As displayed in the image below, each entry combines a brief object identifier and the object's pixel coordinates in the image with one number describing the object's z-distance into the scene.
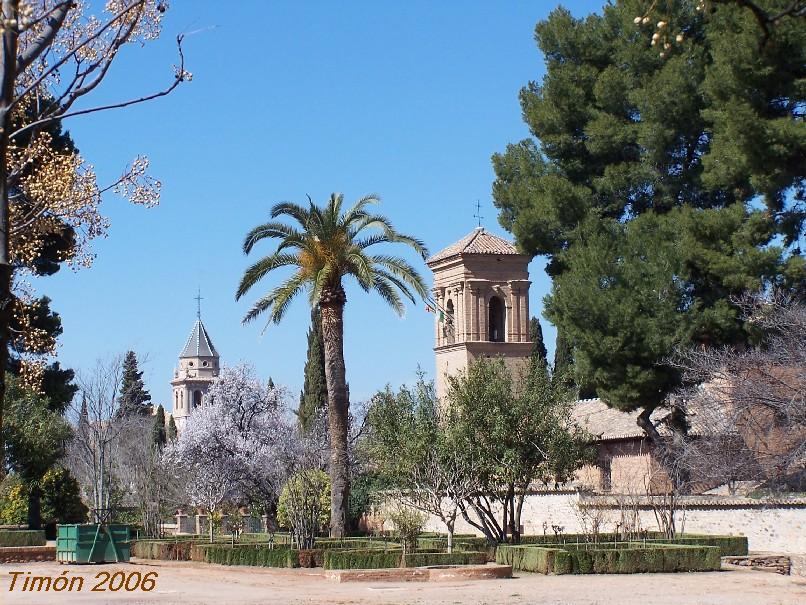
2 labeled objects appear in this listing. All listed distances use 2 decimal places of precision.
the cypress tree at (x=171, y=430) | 103.31
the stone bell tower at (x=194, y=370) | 166.62
